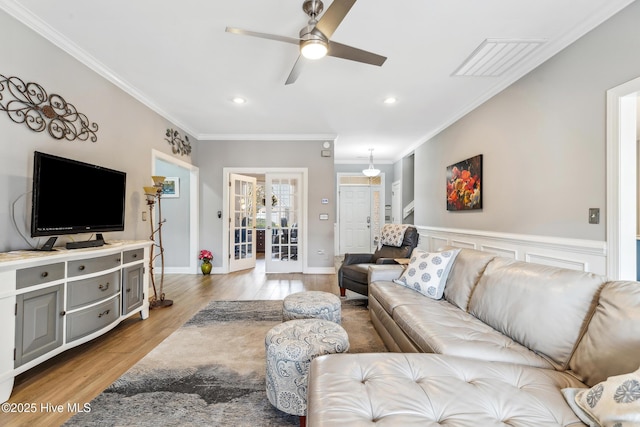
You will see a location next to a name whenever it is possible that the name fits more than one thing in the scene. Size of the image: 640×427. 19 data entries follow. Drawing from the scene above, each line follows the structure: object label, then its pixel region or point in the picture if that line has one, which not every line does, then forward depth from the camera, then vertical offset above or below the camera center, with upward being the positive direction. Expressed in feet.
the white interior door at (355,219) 25.23 -0.15
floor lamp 11.18 +0.22
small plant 16.50 -2.47
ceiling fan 5.71 +4.11
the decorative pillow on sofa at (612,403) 2.74 -1.94
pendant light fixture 21.71 +3.69
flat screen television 6.51 +0.42
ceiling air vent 7.80 +5.03
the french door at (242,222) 17.53 -0.43
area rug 5.03 -3.71
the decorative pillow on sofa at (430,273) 7.60 -1.59
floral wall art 11.55 +1.58
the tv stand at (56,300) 5.41 -2.09
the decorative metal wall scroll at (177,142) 13.81 +3.86
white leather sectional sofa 3.22 -2.20
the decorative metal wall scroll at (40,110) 6.59 +2.75
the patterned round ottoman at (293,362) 4.79 -2.57
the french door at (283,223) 17.47 -0.45
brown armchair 11.12 -1.99
